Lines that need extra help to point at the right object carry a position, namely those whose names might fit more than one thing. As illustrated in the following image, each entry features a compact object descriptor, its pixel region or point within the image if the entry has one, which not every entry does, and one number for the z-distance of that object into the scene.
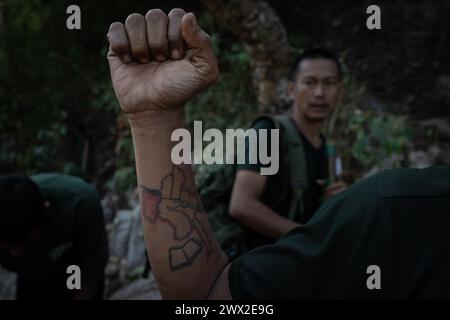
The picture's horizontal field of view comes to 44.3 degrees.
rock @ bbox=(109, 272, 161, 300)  4.59
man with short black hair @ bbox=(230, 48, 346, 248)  2.82
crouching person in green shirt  3.05
